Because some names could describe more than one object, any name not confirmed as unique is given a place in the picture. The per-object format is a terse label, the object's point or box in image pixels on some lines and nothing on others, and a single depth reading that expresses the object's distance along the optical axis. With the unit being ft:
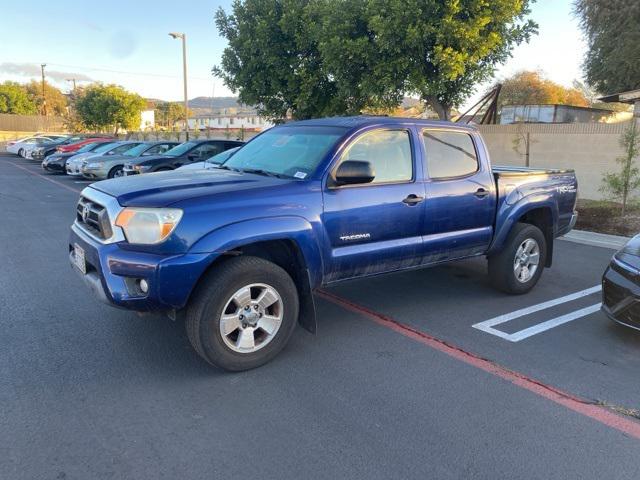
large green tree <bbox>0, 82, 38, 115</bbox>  206.59
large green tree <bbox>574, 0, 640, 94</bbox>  54.70
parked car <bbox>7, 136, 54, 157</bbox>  97.32
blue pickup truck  11.58
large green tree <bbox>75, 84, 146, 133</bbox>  140.87
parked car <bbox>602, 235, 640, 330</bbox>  14.23
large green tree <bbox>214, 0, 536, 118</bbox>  37.29
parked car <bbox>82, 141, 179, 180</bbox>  54.29
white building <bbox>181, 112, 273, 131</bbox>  349.14
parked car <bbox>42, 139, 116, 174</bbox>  68.18
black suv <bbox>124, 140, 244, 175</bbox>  45.06
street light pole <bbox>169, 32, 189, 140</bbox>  81.51
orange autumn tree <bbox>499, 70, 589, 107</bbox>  129.18
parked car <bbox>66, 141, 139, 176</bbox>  59.00
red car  73.77
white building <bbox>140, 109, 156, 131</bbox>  306.04
